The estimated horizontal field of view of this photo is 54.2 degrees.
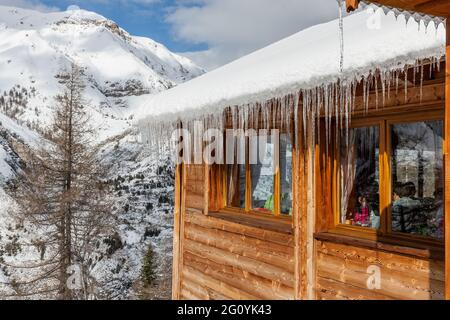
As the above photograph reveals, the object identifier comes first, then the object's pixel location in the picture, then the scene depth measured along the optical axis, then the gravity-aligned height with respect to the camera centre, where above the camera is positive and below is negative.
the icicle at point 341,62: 2.73 +0.67
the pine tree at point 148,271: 21.57 -5.26
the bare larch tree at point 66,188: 15.68 -0.82
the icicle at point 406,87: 2.94 +0.58
